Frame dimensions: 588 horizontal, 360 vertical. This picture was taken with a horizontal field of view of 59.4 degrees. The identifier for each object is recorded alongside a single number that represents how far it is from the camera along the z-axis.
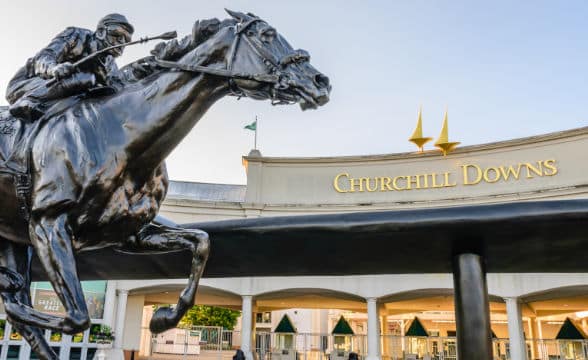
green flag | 32.09
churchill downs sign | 23.62
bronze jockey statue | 3.05
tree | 45.28
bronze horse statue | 2.77
